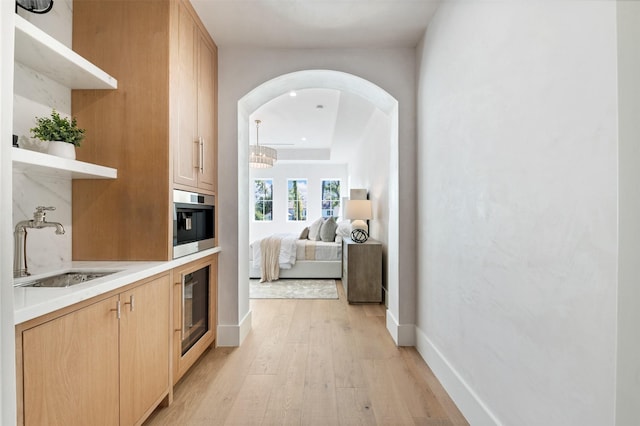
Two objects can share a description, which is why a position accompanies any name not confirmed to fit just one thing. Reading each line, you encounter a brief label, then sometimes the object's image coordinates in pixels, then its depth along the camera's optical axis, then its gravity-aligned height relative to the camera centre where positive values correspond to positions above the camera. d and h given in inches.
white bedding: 211.8 -25.2
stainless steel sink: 56.5 -12.4
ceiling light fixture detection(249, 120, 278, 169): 221.8 +42.3
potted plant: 57.4 +14.9
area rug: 171.4 -44.5
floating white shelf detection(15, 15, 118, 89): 49.6 +28.9
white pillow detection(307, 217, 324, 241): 236.5 -12.8
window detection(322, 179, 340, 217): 369.7 +20.4
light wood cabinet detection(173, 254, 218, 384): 76.7 -29.4
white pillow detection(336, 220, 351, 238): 227.8 -11.6
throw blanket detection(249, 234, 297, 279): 208.8 -27.4
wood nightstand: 159.0 -30.0
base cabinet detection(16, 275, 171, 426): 39.2 -22.9
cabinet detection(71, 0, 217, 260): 73.3 +19.5
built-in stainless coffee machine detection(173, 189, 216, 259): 79.2 -2.3
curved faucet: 56.6 -3.7
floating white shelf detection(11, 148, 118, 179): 47.4 +8.5
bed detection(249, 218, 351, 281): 209.3 -29.9
